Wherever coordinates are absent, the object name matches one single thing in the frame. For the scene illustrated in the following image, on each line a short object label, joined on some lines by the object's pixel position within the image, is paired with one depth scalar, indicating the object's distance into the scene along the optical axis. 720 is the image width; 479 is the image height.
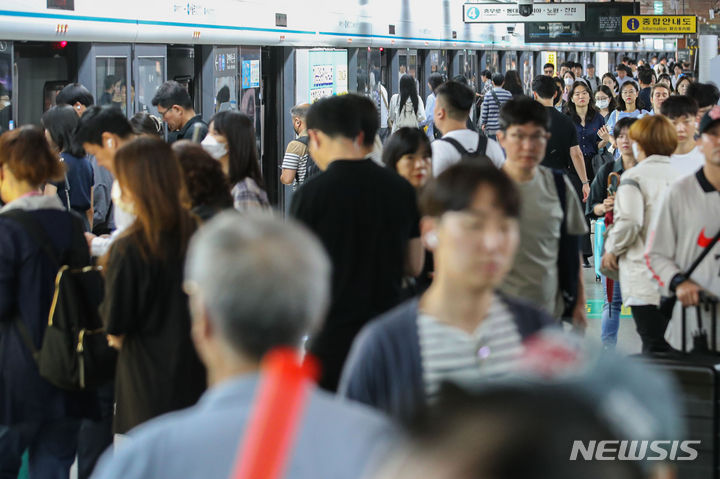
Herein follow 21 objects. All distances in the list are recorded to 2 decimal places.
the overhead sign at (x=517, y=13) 36.37
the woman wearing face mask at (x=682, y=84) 23.65
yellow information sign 38.28
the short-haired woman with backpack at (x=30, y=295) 7.00
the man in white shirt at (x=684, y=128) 10.76
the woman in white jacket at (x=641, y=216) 9.23
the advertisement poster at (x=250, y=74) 20.67
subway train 14.38
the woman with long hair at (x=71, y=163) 12.11
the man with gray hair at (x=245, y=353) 2.72
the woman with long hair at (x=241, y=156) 9.05
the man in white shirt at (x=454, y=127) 10.06
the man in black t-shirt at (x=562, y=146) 16.31
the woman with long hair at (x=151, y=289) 6.32
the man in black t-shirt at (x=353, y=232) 6.61
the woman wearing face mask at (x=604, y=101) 25.97
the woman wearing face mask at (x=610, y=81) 33.53
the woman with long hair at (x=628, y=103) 20.86
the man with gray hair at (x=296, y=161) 15.08
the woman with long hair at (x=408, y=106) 24.70
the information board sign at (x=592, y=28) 37.47
